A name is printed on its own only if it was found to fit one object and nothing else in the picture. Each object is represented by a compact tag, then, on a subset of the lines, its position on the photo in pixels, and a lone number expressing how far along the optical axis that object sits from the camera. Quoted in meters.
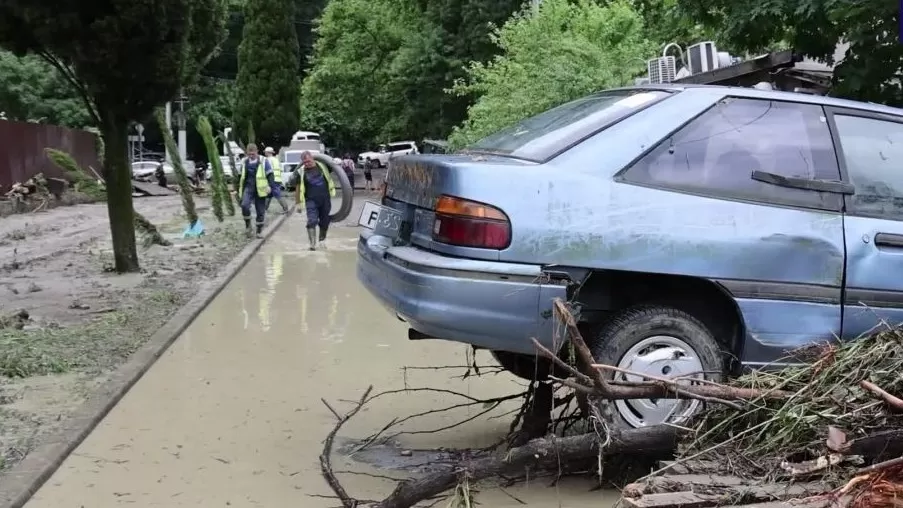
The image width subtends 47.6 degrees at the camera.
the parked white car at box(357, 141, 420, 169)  52.10
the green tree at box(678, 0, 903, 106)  8.52
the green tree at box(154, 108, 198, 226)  16.14
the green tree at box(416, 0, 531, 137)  30.06
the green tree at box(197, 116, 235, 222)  19.08
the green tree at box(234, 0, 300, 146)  37.78
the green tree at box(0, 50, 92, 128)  41.81
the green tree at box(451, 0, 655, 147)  15.48
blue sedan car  4.61
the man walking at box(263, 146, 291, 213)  18.58
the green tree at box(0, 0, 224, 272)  10.47
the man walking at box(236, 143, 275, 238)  17.80
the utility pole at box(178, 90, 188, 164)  42.69
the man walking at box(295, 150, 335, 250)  16.22
